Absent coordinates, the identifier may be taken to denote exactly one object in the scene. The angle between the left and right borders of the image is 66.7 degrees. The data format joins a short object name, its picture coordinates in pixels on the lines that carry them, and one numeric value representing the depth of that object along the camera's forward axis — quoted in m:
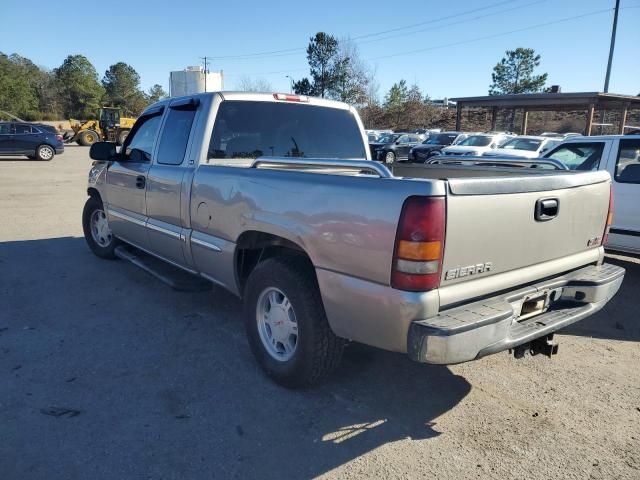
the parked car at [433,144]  22.53
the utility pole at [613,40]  31.25
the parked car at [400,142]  25.11
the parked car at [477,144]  19.28
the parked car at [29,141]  21.70
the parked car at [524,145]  17.64
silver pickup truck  2.40
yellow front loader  33.53
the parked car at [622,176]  5.79
